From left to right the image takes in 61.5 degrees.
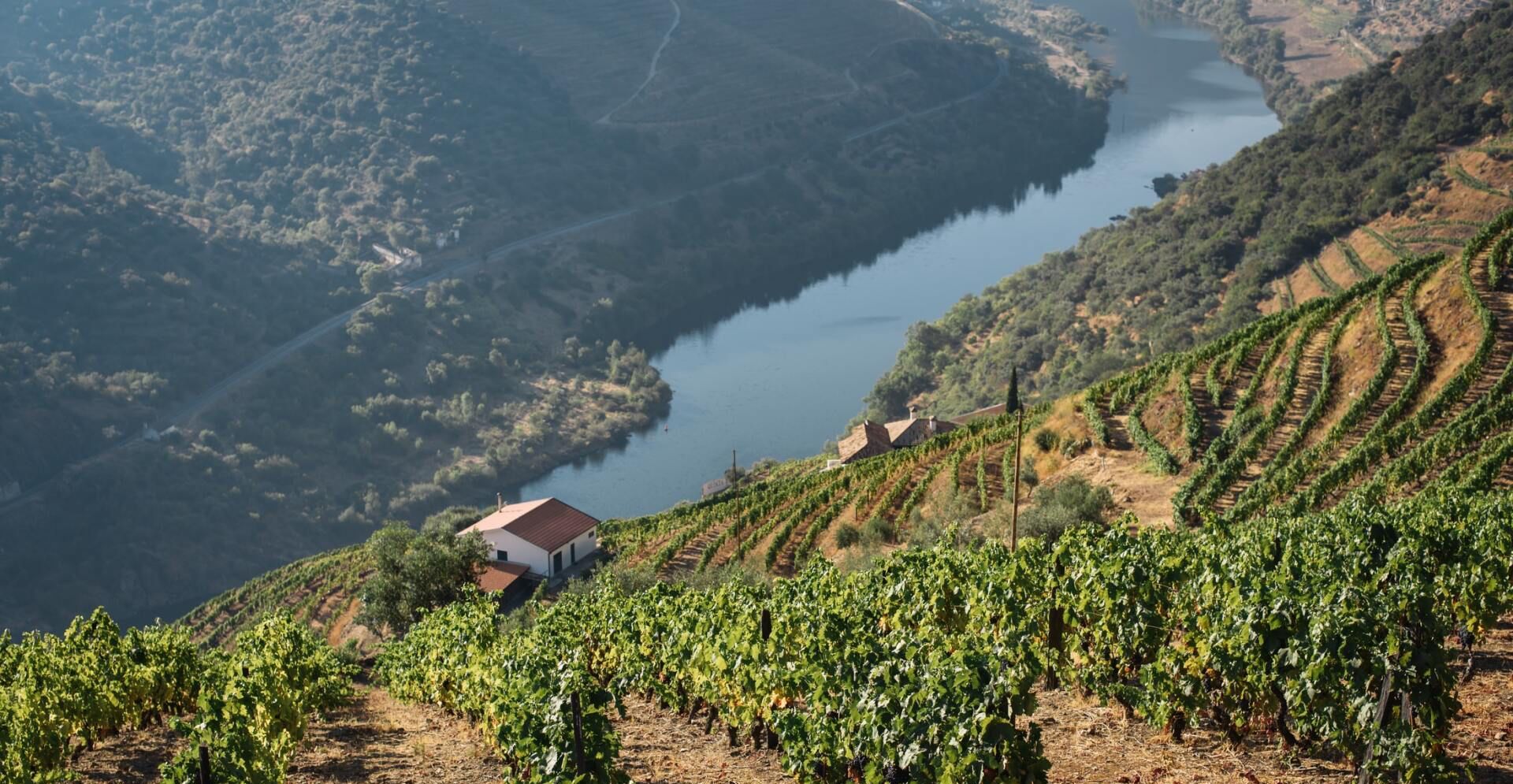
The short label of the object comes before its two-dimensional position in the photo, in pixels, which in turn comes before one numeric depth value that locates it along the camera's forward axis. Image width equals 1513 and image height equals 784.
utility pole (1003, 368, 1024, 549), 30.21
